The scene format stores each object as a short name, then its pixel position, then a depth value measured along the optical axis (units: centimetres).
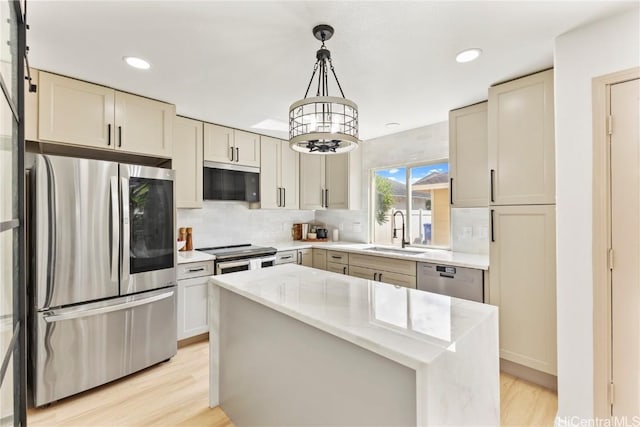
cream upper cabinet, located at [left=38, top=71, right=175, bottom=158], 211
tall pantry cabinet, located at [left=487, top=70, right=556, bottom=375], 211
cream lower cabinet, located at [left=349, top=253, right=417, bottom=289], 301
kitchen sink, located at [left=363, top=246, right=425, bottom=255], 330
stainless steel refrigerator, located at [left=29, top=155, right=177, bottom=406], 195
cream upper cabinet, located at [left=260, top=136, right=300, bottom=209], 382
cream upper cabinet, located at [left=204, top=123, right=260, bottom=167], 331
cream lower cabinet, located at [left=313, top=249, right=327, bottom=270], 387
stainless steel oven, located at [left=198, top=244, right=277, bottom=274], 305
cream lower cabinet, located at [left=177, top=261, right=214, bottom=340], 279
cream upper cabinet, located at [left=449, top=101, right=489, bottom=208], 270
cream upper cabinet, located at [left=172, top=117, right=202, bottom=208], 305
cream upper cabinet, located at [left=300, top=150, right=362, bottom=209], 410
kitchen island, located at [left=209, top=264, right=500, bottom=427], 98
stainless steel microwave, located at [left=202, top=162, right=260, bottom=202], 333
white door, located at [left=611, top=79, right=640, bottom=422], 150
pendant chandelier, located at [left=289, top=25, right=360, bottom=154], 134
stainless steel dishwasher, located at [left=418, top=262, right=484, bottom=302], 255
